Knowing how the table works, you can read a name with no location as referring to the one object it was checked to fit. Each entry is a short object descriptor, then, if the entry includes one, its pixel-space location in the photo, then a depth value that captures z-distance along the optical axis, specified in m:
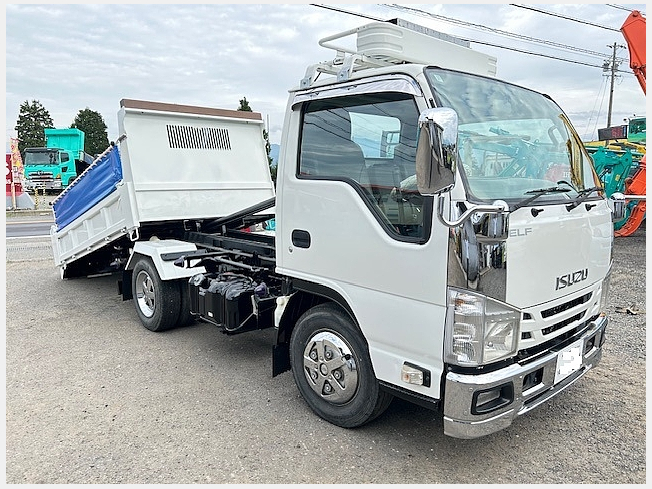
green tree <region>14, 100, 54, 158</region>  44.28
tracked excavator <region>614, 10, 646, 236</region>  9.52
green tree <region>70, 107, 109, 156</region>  44.50
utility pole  34.91
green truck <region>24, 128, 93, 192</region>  29.34
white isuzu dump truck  2.60
